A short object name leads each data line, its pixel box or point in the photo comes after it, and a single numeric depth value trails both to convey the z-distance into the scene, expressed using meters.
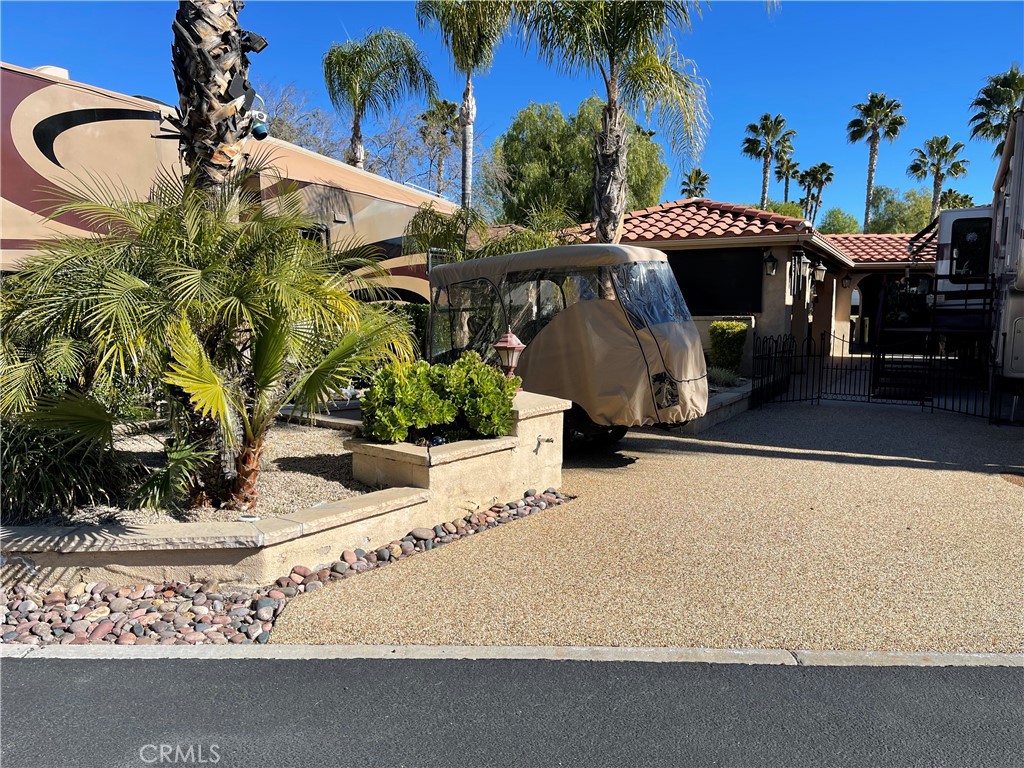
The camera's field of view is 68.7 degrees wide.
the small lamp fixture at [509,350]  7.36
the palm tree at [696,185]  49.72
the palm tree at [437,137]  28.55
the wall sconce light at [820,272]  17.84
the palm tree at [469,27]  14.27
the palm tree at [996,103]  30.38
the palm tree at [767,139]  49.16
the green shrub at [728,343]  14.55
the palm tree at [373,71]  19.42
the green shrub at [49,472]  4.99
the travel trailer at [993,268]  10.22
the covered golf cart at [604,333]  7.54
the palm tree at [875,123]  42.28
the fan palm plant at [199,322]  4.64
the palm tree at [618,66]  11.65
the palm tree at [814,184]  52.81
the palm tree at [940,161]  42.69
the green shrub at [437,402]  6.23
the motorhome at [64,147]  8.10
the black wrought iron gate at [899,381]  13.02
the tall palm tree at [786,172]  51.04
